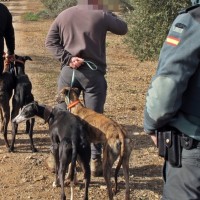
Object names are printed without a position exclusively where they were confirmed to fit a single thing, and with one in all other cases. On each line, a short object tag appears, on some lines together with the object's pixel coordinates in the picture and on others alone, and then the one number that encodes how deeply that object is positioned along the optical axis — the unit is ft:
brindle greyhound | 14.74
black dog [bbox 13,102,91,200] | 14.38
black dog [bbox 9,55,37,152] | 20.04
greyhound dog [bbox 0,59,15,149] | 20.50
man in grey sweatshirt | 15.46
